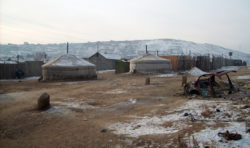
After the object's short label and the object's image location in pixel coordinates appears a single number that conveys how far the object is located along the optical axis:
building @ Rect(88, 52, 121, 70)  34.12
